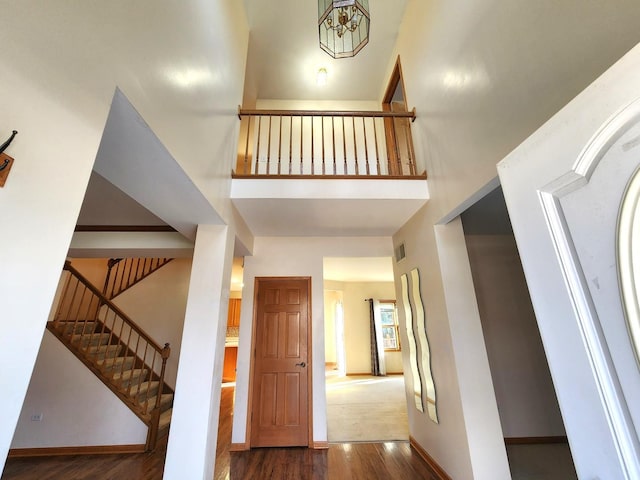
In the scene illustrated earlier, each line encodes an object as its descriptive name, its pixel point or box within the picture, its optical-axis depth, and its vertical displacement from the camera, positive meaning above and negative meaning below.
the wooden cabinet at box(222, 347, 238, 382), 7.36 -0.94
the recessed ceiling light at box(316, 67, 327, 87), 4.43 +4.10
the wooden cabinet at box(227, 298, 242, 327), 7.81 +0.51
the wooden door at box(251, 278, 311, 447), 3.32 -0.46
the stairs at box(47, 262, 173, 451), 3.48 -0.29
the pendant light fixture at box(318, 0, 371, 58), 2.14 +2.59
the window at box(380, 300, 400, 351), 8.40 +0.05
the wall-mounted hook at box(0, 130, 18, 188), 0.66 +0.42
